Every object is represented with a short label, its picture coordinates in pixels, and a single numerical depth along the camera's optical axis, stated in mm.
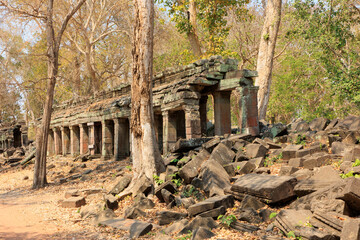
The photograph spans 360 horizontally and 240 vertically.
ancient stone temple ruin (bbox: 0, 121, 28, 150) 31938
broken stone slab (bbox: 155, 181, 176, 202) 6852
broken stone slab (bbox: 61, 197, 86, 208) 8078
